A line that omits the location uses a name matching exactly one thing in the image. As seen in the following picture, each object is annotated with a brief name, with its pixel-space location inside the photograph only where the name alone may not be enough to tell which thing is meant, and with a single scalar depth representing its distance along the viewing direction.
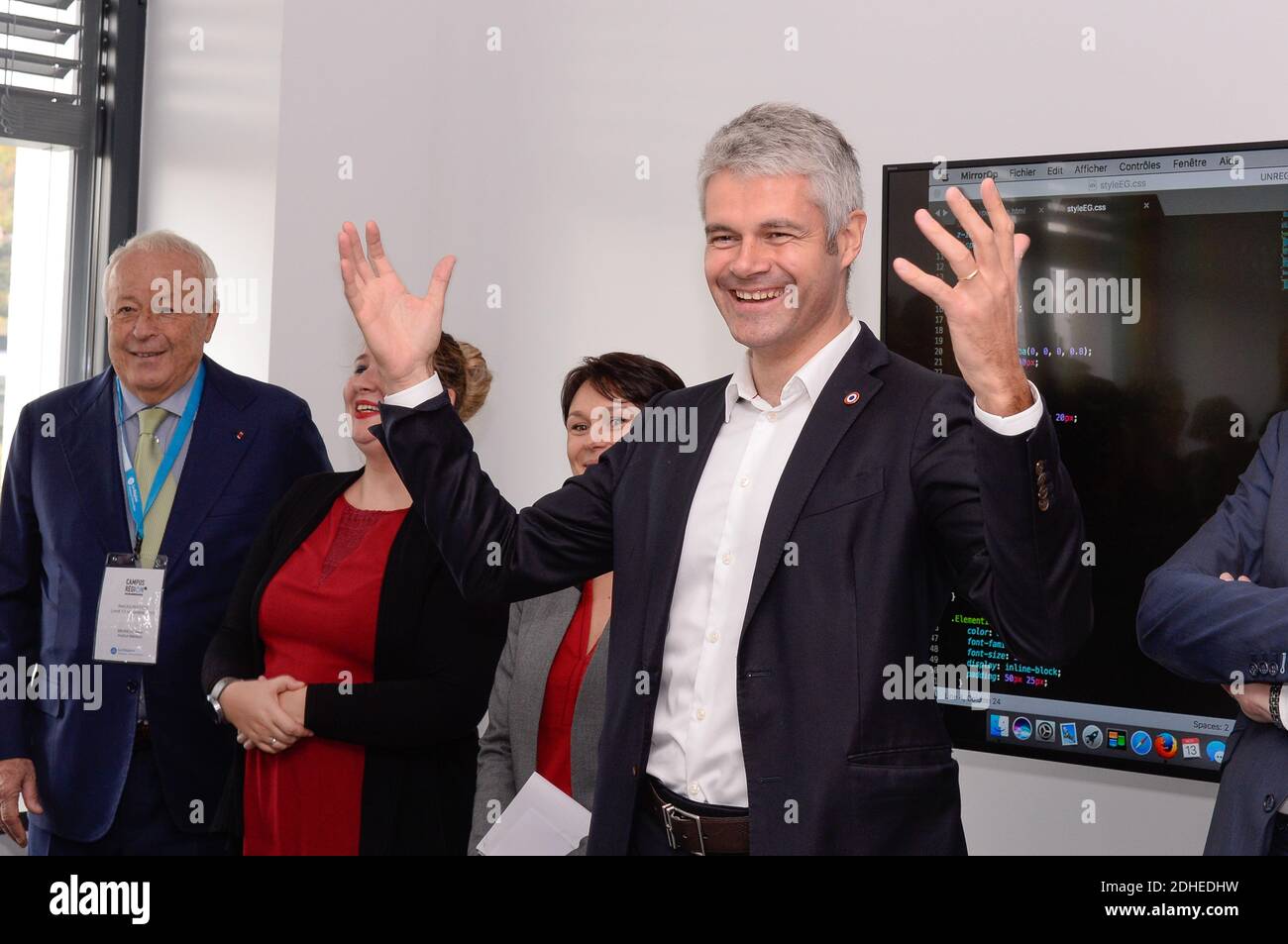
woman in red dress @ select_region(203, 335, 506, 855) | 2.35
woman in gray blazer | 2.29
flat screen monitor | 2.33
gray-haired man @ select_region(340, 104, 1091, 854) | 1.53
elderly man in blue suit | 2.74
